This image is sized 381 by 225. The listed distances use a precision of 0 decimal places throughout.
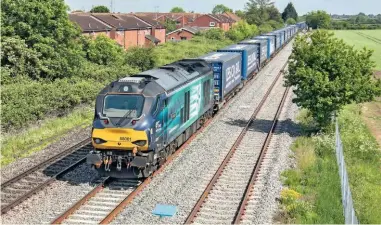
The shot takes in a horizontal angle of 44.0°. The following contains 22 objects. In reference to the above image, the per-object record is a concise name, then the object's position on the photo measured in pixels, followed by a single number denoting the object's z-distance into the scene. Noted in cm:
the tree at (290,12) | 19034
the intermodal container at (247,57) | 3658
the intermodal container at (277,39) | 6506
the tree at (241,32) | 8438
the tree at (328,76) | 2219
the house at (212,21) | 11206
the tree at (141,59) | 4191
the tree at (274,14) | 15375
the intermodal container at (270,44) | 5541
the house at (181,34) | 9400
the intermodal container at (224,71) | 2773
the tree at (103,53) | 4006
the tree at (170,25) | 10961
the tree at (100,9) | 11869
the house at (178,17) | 12715
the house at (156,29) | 7600
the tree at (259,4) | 15488
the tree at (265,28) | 11403
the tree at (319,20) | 16788
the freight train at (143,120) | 1523
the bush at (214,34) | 7755
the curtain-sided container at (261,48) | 4606
